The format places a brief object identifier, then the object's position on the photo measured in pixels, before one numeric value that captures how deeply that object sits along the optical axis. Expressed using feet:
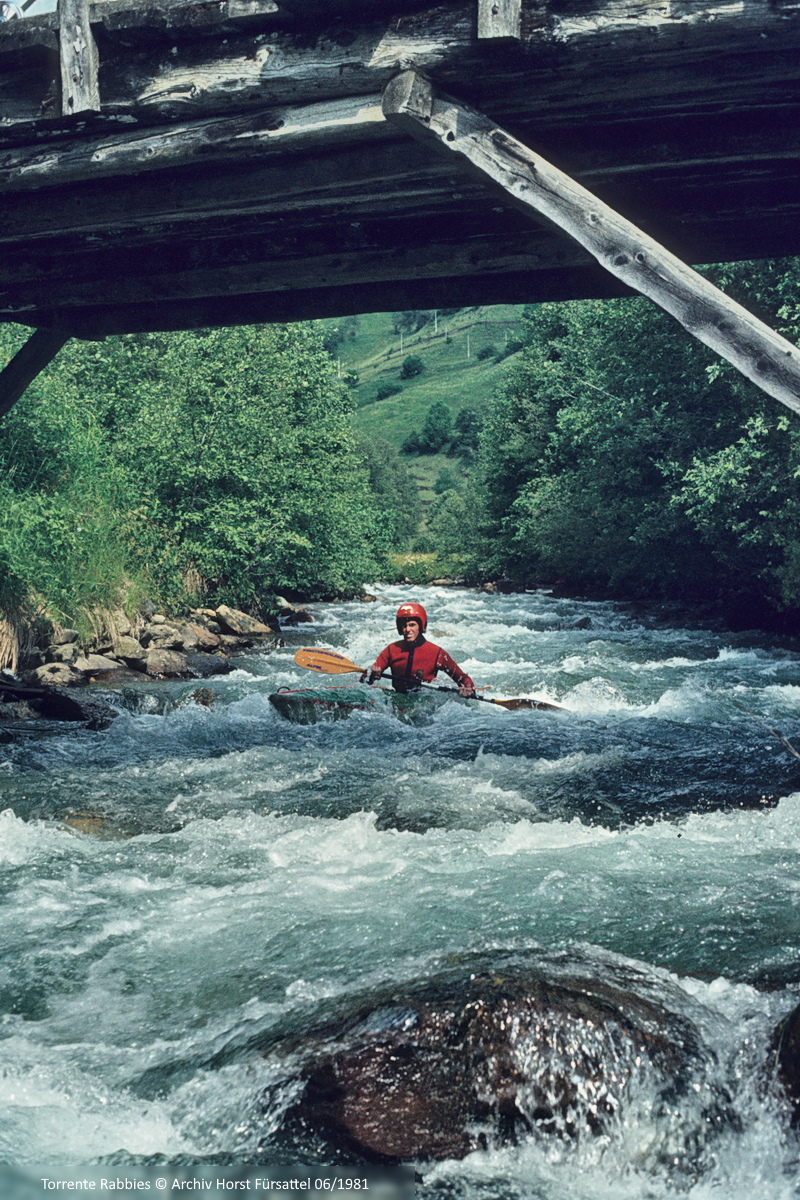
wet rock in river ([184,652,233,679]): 39.58
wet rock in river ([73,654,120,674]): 36.91
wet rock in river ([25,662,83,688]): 35.47
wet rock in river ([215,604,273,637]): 51.55
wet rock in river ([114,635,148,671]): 38.90
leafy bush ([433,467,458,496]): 266.77
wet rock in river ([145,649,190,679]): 38.32
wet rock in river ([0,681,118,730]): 29.86
